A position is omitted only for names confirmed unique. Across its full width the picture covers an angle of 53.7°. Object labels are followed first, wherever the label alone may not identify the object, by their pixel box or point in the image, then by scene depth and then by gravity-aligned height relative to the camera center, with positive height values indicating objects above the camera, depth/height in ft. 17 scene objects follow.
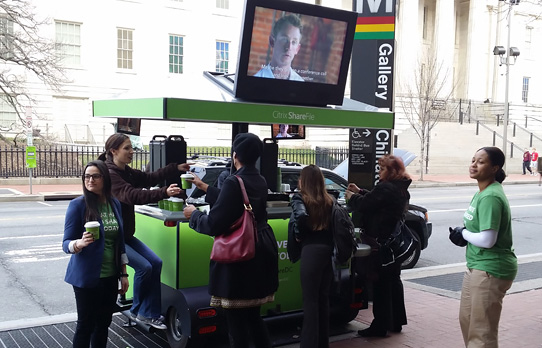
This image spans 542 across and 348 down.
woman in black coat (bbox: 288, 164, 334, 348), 14.88 -3.03
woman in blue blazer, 13.29 -3.17
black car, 23.53 -2.59
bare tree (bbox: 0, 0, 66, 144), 74.90 +11.24
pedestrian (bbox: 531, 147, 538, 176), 116.67 -4.43
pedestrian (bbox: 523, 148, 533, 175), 117.60 -4.71
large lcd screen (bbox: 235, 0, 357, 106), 16.65 +2.69
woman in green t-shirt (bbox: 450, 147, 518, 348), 13.30 -2.87
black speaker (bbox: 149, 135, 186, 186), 18.19 -0.68
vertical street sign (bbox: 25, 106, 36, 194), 61.85 -1.43
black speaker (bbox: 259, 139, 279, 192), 19.88 -1.04
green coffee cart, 15.51 -3.39
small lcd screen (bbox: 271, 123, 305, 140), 22.33 +0.13
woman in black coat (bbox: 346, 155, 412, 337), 17.85 -2.75
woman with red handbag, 13.10 -3.21
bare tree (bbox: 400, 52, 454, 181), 103.09 +8.44
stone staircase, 118.10 -1.86
